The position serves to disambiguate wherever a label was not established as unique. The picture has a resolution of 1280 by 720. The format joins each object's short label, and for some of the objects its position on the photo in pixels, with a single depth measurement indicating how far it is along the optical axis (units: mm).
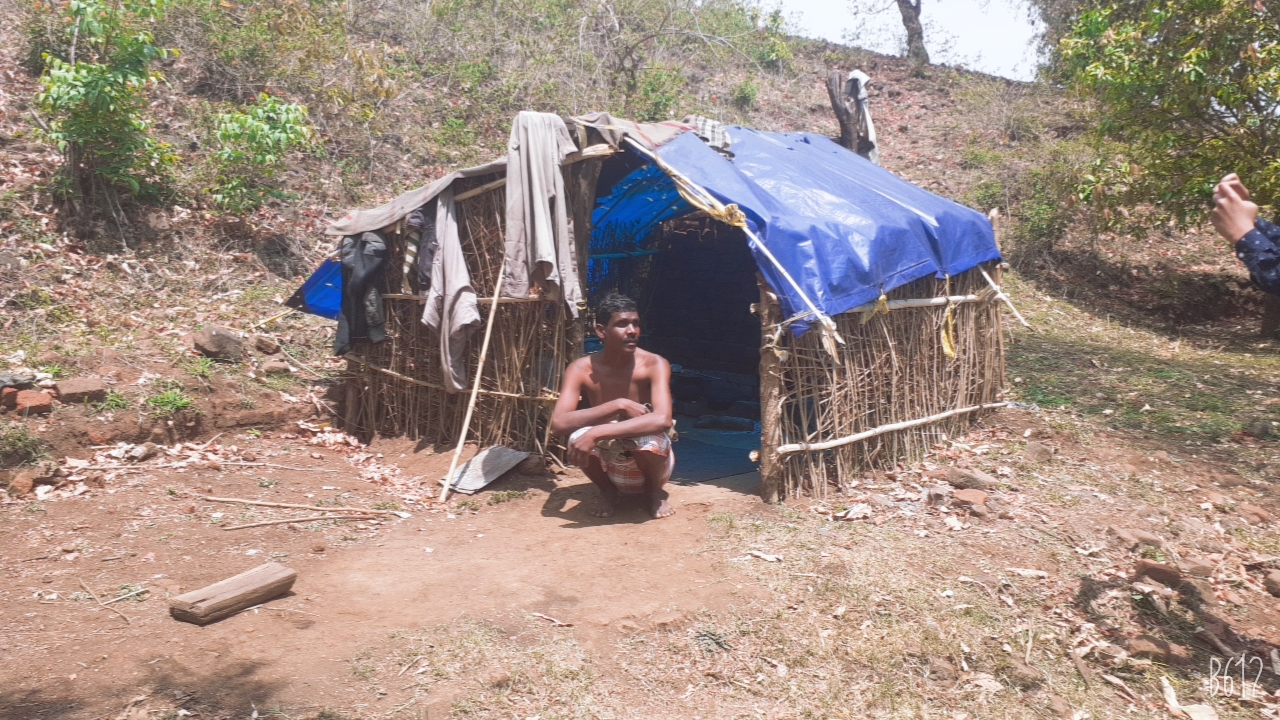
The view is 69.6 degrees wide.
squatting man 4988
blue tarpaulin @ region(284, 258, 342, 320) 7418
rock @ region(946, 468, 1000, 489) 5590
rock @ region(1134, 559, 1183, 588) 4309
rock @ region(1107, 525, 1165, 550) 4793
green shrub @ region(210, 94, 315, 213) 9062
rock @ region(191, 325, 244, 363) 7324
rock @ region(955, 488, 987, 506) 5277
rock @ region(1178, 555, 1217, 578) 4457
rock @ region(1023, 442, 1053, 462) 6246
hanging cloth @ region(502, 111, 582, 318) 5648
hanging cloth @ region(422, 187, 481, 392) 6035
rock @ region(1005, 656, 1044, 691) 3617
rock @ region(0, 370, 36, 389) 5977
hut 5375
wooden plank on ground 3730
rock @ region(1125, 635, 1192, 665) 3811
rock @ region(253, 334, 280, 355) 7836
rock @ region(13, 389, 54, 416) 5898
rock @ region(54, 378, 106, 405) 6121
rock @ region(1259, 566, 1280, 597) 4430
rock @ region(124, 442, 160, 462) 6004
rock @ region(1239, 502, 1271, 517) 5422
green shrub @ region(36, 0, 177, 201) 8219
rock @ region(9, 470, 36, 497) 5238
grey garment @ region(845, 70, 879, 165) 8234
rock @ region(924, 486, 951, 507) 5359
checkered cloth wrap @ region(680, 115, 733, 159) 6340
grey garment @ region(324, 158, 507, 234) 6102
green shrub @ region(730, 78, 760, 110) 15695
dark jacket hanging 6684
